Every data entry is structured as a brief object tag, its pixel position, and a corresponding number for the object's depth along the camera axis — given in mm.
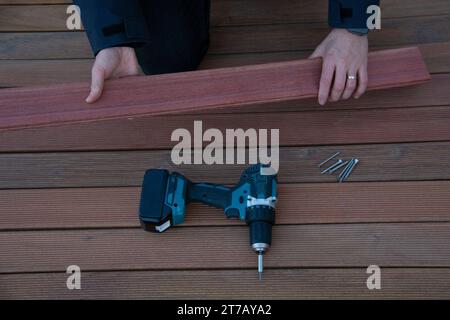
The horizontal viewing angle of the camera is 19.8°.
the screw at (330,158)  2452
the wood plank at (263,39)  2671
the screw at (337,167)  2440
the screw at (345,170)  2430
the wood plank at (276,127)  2491
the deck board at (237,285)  2309
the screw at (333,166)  2441
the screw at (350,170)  2428
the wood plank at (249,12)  2732
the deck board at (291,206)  2386
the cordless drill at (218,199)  2331
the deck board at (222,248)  2341
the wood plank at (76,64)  2624
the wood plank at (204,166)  2436
